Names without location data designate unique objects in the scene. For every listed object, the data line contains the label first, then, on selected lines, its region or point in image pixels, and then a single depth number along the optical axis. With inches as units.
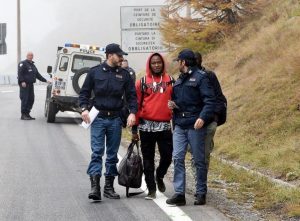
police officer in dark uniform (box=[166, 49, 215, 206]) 333.4
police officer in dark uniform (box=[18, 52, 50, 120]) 807.7
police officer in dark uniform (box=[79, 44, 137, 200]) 345.4
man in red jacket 349.7
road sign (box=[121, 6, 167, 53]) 1048.2
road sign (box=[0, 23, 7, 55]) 1914.4
